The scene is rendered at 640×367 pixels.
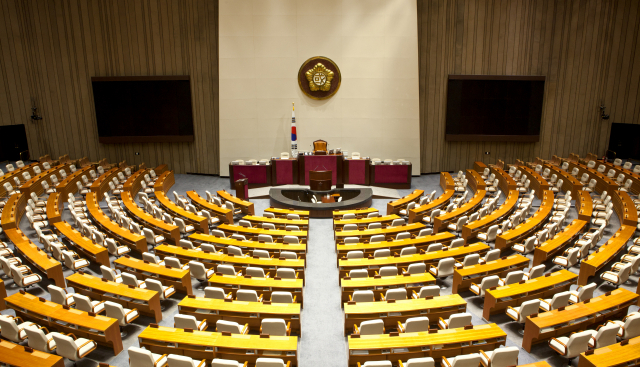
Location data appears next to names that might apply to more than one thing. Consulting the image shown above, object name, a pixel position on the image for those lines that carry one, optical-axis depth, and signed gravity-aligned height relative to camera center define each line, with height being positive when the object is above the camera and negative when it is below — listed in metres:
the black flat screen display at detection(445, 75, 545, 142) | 18.31 +0.08
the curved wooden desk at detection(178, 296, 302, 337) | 6.58 -3.32
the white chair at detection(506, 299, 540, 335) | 6.46 -3.31
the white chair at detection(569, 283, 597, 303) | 6.81 -3.18
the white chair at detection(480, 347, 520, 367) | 5.27 -3.32
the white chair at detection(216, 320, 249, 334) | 6.03 -3.27
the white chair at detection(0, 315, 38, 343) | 6.11 -3.38
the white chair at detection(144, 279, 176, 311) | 7.48 -3.38
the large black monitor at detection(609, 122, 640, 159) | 18.53 -1.54
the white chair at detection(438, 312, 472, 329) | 6.14 -3.27
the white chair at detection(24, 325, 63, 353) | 5.81 -3.36
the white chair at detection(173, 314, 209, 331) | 6.18 -3.27
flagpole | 17.83 -1.16
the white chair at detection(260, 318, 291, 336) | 6.04 -3.30
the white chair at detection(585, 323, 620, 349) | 5.70 -3.29
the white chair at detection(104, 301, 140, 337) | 6.53 -3.36
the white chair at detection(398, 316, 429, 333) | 6.00 -3.24
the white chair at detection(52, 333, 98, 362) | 5.67 -3.48
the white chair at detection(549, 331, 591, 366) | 5.59 -3.40
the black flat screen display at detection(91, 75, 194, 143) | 18.52 +0.19
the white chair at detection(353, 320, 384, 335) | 6.04 -3.31
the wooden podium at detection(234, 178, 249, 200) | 14.32 -2.77
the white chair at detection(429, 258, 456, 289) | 8.21 -3.31
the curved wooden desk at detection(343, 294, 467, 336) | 6.58 -3.31
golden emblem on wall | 17.94 +1.58
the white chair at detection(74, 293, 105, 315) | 6.70 -3.26
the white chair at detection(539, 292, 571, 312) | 6.59 -3.22
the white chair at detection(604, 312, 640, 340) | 5.88 -3.29
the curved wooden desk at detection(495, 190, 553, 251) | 9.59 -3.09
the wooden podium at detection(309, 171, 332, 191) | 15.29 -2.65
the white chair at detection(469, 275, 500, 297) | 7.40 -3.26
